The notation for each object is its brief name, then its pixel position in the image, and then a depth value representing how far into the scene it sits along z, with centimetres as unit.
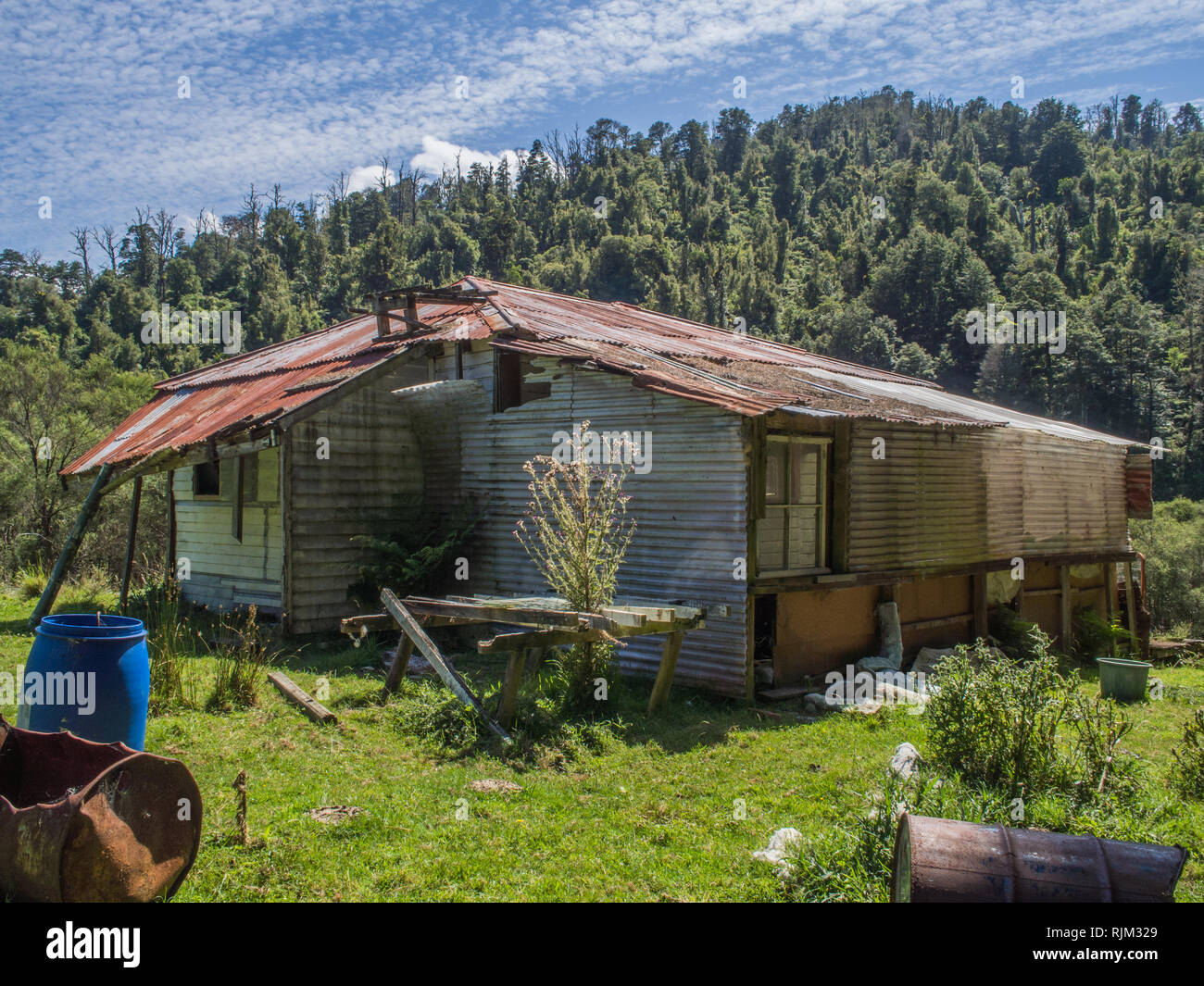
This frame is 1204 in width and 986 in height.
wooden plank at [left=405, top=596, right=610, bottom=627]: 751
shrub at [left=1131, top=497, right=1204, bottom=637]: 3350
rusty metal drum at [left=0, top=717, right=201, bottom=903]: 388
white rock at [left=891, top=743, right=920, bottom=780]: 669
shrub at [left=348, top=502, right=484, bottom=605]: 1199
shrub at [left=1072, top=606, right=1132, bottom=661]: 1686
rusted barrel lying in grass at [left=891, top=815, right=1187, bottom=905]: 386
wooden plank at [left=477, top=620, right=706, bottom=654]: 730
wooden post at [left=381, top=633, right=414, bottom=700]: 912
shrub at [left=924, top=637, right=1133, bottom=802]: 604
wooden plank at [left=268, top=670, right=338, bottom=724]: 815
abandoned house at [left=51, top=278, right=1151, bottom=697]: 1018
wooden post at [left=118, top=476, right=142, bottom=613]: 1298
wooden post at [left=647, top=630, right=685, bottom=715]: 891
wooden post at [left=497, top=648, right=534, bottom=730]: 772
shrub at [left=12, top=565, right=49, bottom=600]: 1594
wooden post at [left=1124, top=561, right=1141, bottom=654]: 1836
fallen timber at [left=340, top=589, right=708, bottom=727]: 759
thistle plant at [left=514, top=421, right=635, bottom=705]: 850
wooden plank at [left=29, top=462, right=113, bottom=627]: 1112
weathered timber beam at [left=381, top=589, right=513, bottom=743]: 788
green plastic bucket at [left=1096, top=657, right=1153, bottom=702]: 1194
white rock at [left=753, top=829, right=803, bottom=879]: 518
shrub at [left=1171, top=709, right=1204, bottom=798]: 688
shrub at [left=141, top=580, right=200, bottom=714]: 826
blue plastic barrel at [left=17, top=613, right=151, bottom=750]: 559
